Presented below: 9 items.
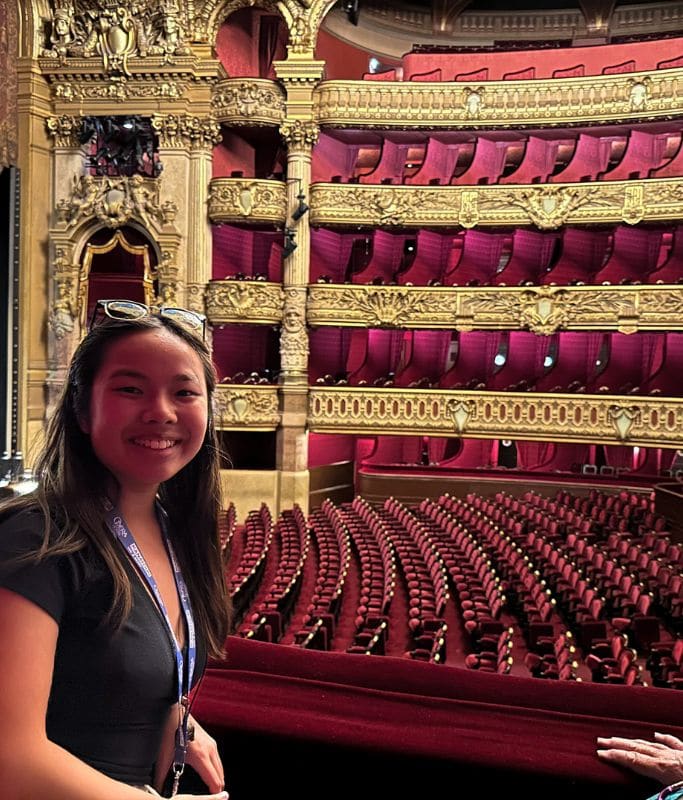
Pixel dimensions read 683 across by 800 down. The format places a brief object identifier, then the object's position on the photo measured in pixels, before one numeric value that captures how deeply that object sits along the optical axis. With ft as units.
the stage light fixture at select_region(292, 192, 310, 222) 23.95
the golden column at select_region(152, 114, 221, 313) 24.32
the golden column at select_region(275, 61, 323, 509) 24.47
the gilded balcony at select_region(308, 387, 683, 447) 22.56
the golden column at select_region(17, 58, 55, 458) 24.12
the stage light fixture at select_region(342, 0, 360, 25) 28.22
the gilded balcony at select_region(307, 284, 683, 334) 23.08
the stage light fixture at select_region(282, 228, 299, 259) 24.29
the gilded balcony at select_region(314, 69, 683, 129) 23.43
